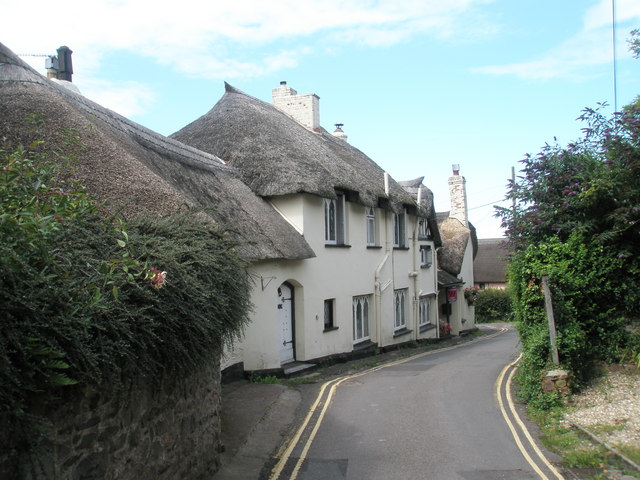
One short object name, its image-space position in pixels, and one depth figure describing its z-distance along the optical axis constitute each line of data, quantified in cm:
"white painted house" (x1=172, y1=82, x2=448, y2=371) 1600
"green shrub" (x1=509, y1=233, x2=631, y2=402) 1159
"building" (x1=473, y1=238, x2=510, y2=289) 5009
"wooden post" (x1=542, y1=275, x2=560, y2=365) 1123
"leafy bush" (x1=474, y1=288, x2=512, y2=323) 4500
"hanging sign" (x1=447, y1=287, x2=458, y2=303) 3022
